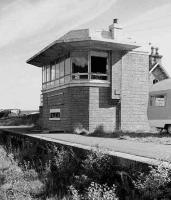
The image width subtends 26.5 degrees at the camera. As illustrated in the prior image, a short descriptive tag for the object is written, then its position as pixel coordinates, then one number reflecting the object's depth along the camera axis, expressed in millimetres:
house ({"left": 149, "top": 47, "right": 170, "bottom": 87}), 37150
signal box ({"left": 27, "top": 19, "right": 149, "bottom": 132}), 19812
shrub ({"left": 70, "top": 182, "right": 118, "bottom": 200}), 6334
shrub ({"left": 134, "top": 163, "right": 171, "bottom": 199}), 5773
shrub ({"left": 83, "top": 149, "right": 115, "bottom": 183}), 7852
